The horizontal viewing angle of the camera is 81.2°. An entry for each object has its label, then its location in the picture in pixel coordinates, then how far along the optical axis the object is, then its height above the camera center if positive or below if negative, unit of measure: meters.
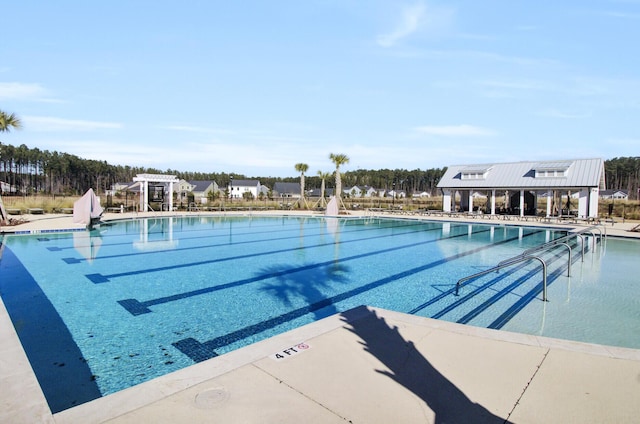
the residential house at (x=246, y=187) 73.62 +1.08
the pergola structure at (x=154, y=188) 27.12 +0.19
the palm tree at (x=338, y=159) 32.97 +3.16
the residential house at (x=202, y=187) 63.56 +0.82
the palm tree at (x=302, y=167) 39.25 +2.82
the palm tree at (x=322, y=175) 32.66 +2.06
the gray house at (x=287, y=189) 72.35 +0.84
